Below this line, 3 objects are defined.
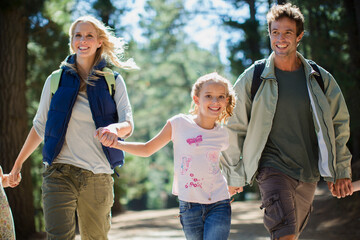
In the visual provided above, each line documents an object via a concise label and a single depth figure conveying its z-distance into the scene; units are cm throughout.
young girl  372
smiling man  412
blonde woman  385
